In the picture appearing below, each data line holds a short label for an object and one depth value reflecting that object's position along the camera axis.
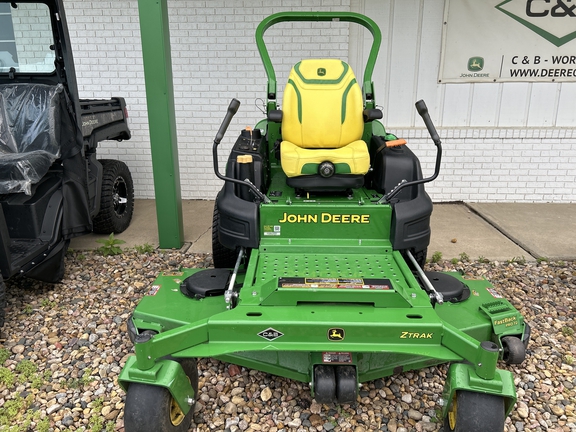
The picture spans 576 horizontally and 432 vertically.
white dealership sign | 5.05
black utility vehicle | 3.33
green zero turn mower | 1.96
